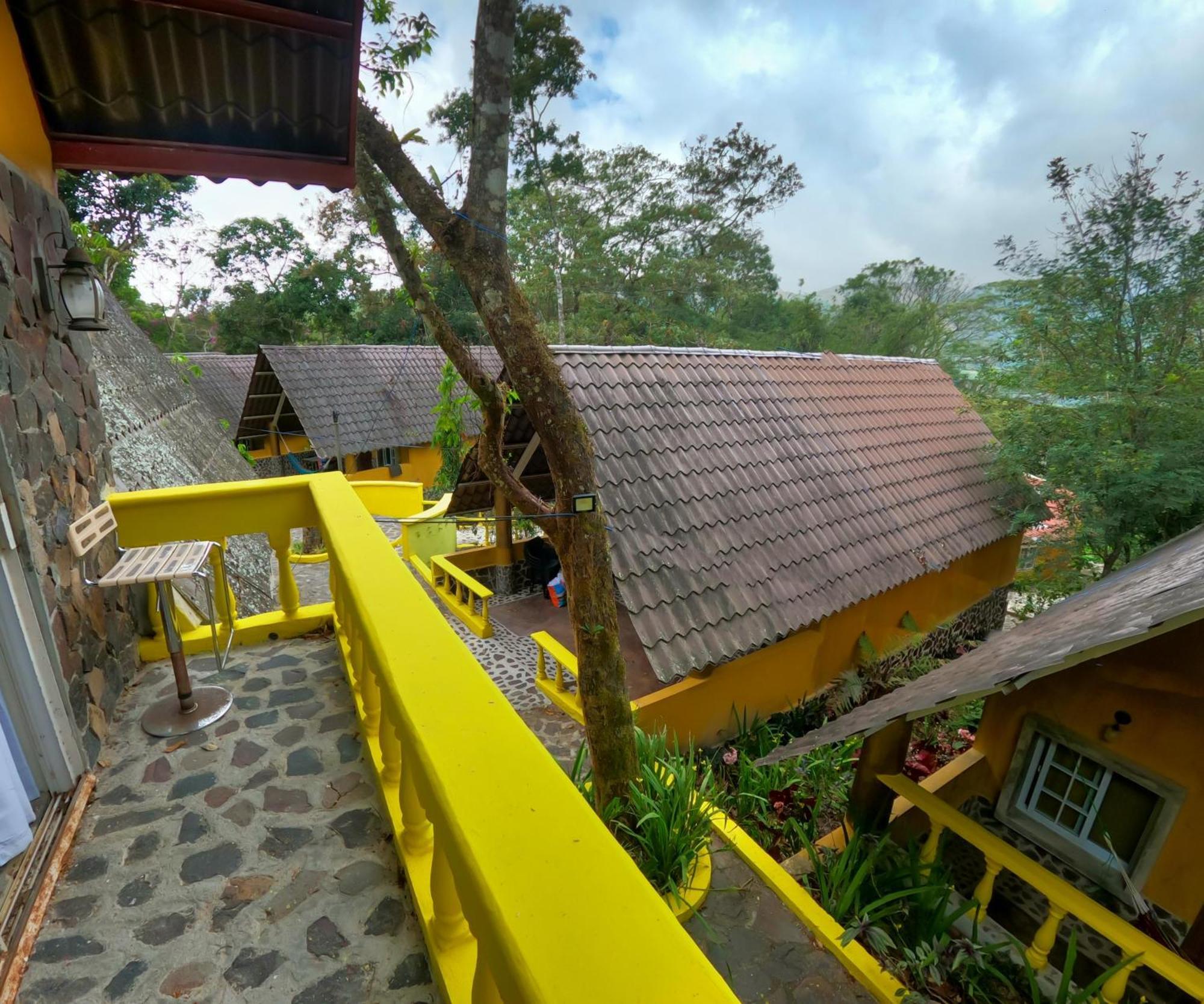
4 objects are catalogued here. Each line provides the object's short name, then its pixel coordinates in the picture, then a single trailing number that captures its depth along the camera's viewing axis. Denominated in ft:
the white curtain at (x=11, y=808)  5.72
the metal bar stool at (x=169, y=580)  7.55
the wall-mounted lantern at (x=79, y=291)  8.04
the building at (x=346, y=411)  45.91
